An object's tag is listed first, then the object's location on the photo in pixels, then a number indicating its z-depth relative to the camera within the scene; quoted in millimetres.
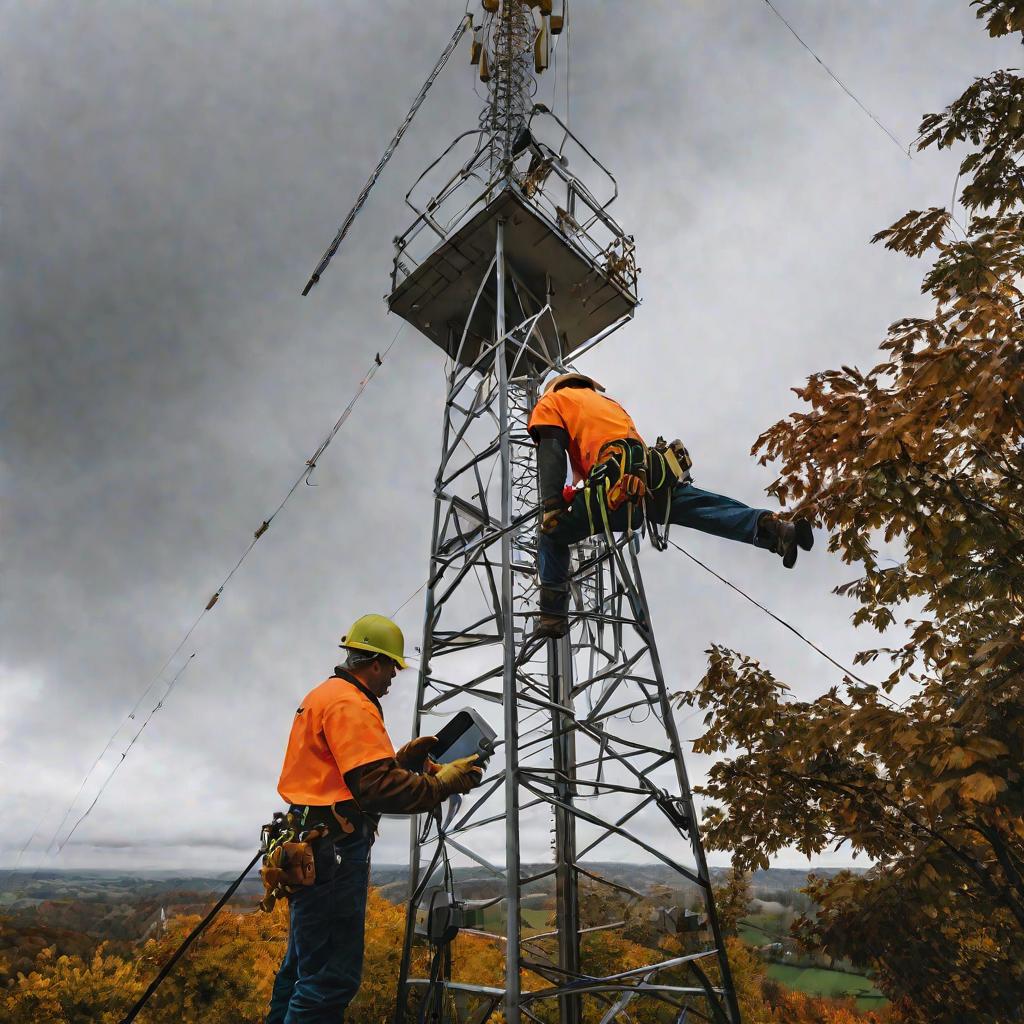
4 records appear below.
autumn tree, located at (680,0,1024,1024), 4223
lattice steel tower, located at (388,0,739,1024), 5000
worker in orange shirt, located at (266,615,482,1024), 3369
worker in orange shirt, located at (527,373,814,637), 5035
